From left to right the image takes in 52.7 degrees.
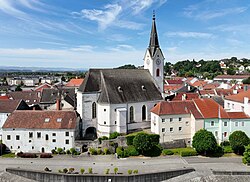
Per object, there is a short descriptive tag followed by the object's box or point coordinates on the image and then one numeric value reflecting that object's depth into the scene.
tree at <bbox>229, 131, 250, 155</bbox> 39.67
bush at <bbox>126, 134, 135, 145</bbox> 43.38
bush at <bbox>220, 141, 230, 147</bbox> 43.63
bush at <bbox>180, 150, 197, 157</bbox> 39.98
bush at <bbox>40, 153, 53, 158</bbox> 39.81
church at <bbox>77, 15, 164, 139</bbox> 47.53
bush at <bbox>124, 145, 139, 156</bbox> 40.59
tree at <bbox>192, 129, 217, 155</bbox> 39.06
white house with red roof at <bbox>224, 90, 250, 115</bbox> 44.81
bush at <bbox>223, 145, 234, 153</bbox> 41.34
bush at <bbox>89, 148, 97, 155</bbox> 41.31
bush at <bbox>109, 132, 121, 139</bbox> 45.81
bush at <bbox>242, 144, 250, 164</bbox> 35.54
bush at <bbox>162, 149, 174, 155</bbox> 40.91
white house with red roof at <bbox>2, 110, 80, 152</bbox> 42.44
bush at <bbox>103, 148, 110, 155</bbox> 41.50
